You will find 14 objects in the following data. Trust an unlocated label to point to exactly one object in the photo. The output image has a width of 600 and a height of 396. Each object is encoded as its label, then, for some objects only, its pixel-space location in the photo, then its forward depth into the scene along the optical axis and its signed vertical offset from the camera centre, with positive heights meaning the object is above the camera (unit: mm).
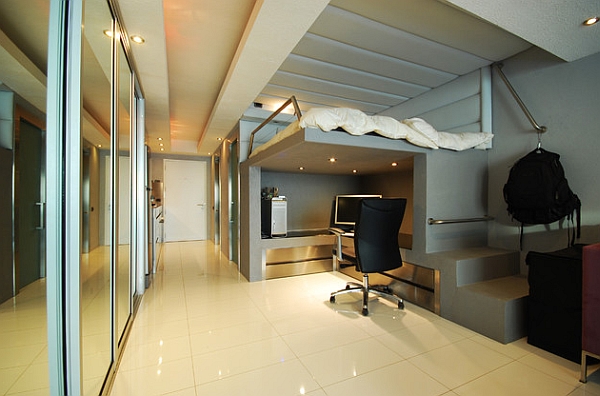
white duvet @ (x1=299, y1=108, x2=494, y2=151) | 2264 +673
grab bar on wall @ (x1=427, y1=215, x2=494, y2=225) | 2645 -257
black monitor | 4066 -229
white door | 7070 -115
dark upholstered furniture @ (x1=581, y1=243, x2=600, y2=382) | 1562 -688
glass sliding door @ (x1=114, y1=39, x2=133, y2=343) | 1934 +94
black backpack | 2314 +52
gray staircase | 2096 -859
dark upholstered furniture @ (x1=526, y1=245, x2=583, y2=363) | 1813 -799
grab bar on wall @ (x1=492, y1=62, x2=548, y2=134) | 2621 +1041
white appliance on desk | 3811 -309
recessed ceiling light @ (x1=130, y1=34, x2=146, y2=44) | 1973 +1259
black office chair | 2600 -422
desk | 3820 -917
